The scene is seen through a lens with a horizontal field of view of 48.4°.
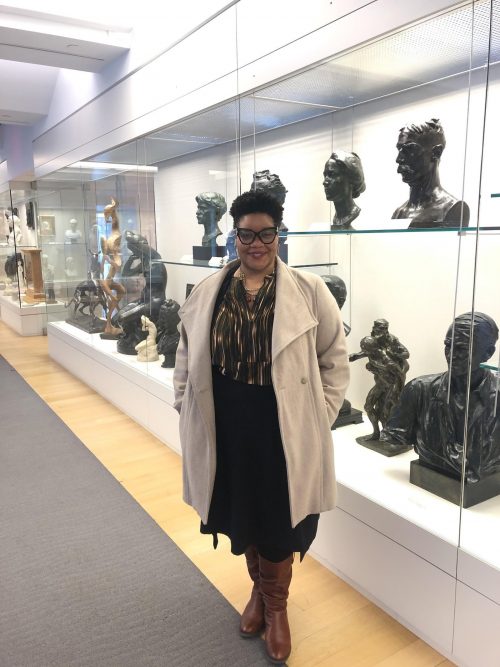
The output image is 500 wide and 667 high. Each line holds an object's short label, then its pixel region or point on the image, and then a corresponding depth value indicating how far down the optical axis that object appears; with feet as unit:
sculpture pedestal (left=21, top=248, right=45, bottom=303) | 26.73
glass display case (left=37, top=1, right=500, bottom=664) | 6.22
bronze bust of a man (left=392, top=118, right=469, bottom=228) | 7.10
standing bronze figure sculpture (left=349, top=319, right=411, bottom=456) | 8.30
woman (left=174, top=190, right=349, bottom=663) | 5.34
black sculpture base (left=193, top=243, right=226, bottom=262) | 11.80
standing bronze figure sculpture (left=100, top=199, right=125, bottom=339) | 16.49
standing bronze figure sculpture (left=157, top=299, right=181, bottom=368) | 13.80
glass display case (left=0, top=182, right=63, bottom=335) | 26.61
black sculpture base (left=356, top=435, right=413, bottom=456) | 8.39
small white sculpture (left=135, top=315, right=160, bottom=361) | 14.52
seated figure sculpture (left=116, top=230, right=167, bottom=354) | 14.32
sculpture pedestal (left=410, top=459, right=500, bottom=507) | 6.65
